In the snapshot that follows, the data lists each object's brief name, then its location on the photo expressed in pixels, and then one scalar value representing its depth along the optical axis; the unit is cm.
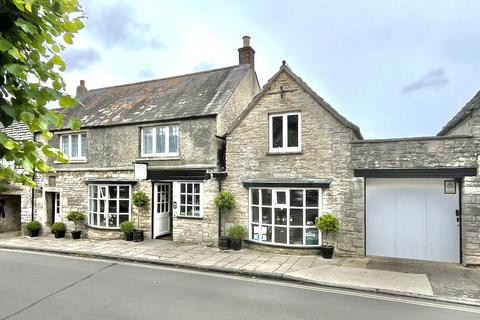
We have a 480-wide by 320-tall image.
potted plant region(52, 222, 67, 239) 1708
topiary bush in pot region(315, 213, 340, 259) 1166
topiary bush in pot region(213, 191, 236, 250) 1329
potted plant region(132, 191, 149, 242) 1516
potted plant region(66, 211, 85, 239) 1672
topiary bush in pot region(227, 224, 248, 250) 1313
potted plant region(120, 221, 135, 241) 1536
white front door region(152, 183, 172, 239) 1582
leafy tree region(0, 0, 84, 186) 304
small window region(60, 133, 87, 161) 1775
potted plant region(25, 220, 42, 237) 1758
